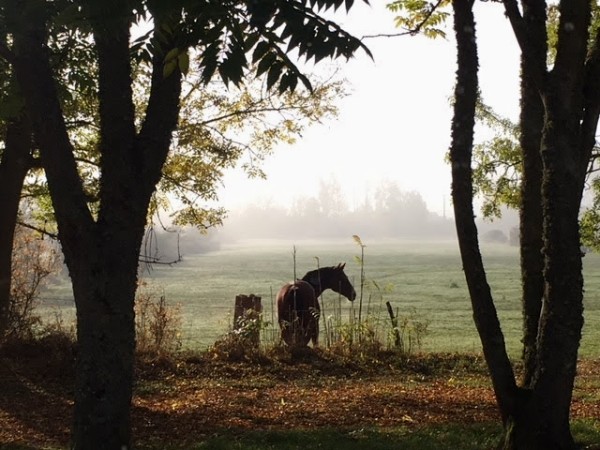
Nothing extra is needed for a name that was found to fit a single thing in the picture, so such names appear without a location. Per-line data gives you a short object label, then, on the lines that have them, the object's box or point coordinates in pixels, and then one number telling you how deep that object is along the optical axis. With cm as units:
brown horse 1354
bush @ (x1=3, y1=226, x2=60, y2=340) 1230
